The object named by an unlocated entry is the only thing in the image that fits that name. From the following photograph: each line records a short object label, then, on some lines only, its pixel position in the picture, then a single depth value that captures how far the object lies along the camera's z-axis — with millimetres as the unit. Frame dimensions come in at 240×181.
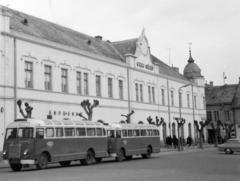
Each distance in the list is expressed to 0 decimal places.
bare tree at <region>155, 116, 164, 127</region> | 55438
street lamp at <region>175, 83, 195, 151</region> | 61034
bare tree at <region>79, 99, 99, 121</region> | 39156
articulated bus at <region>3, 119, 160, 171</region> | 26875
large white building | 36312
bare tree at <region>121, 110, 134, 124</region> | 47600
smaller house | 85438
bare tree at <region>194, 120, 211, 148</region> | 58169
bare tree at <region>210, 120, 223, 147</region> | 64562
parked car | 42500
